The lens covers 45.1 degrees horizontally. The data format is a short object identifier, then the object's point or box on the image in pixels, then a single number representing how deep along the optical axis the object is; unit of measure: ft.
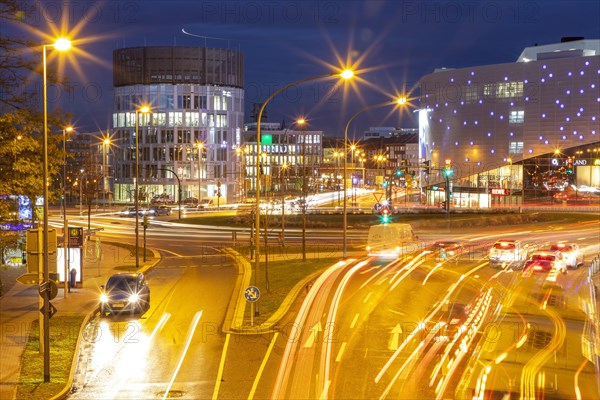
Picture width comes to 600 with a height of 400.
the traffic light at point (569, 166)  291.91
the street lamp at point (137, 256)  123.34
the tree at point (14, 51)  73.67
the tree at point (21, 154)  74.74
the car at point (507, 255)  123.13
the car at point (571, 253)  122.23
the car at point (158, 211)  275.80
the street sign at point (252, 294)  73.60
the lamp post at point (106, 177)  353.35
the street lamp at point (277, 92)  82.79
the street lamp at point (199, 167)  353.31
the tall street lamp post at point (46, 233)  54.54
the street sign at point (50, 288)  57.21
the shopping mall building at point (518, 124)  358.02
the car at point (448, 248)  137.08
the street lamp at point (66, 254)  90.33
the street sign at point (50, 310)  57.26
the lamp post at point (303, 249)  126.18
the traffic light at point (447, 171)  196.62
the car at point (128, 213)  268.86
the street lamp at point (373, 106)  116.98
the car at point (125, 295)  81.25
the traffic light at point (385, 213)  136.87
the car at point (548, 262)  116.88
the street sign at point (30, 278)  62.49
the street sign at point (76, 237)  99.35
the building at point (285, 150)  497.87
